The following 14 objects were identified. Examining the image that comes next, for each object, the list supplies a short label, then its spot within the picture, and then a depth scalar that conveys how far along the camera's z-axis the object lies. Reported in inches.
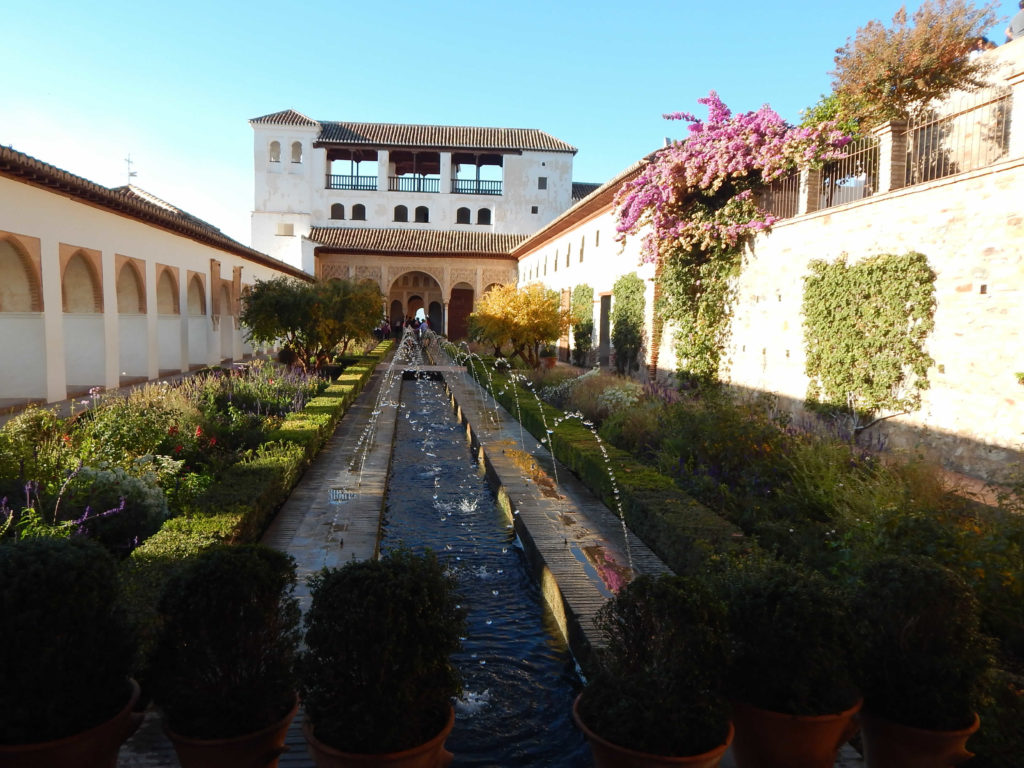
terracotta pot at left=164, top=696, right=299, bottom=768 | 89.3
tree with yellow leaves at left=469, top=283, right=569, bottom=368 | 709.3
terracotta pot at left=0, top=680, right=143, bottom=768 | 83.2
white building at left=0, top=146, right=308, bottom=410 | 411.5
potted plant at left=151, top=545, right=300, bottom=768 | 90.7
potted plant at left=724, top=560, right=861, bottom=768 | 93.8
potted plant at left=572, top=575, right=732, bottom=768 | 87.7
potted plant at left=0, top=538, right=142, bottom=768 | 83.6
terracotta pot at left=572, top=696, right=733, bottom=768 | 85.5
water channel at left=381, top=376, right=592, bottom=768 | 129.0
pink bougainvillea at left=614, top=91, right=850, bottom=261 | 414.9
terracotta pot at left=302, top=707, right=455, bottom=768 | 85.6
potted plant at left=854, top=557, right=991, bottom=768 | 96.7
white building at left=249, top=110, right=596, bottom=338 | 1467.8
